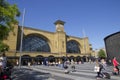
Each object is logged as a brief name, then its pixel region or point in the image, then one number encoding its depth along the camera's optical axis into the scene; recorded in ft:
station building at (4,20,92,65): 81.07
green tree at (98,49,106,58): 178.36
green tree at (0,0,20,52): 20.07
